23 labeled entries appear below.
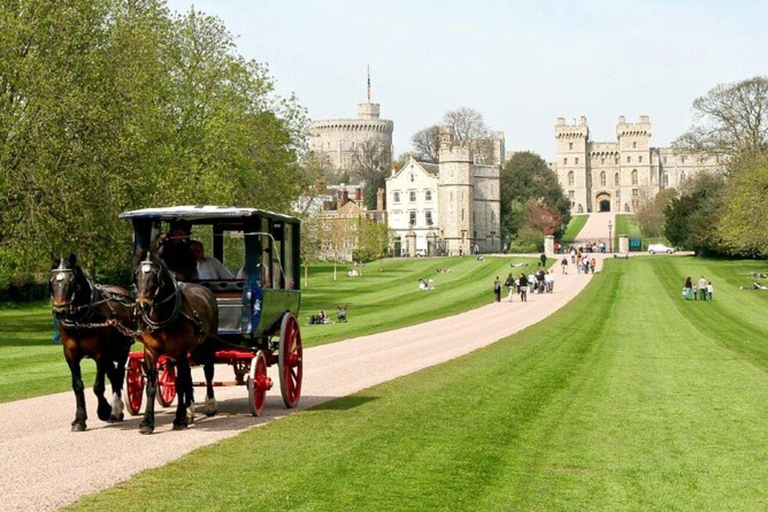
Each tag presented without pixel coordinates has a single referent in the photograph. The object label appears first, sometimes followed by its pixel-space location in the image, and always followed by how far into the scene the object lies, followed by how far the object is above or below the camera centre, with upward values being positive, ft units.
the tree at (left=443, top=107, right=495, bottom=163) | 578.66 +55.18
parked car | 414.41 -5.88
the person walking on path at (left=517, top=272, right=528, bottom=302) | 213.46 -9.80
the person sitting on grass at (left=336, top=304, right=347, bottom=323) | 161.07 -10.76
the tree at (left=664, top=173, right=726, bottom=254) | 329.72 +4.94
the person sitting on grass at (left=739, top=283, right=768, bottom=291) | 236.63 -11.76
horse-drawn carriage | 52.49 -3.18
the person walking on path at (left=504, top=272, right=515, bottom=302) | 214.90 -9.47
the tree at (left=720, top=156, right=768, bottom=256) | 260.42 +4.24
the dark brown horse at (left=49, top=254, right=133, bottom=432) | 46.98 -3.40
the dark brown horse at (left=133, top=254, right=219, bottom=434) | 45.83 -3.33
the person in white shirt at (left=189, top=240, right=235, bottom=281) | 54.03 -1.31
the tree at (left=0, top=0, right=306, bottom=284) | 127.95 +14.18
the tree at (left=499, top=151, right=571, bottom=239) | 492.95 +20.79
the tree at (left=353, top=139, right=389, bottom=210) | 539.29 +38.73
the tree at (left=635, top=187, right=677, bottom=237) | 501.15 +7.83
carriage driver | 52.37 -0.53
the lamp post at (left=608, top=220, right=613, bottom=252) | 488.39 -3.15
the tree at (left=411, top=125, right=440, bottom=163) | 588.50 +48.77
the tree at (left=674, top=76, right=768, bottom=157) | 349.41 +34.68
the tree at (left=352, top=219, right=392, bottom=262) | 355.15 -0.84
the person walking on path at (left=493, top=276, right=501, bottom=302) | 215.72 -10.22
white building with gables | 451.94 +12.83
